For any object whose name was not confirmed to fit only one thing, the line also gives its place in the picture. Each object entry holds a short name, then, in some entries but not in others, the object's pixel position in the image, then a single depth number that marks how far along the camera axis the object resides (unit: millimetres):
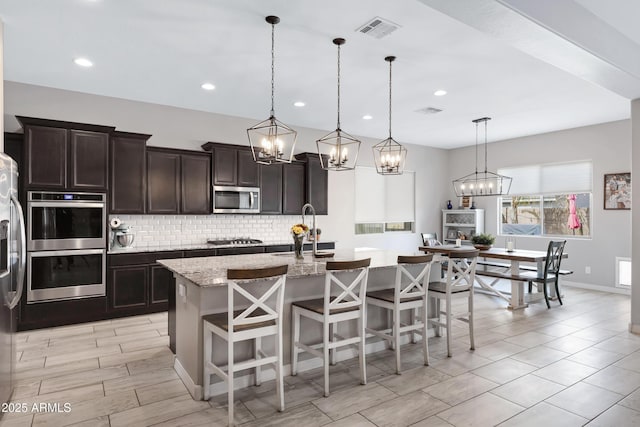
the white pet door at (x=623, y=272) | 6609
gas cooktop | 6005
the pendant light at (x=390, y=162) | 4184
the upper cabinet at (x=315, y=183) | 6887
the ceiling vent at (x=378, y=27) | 3330
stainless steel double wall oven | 4484
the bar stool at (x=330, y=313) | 2957
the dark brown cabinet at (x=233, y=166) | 5938
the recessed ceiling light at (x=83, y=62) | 4170
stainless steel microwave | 5988
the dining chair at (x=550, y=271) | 5580
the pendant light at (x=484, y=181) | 7512
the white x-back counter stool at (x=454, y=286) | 3730
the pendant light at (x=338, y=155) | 3711
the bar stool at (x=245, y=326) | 2525
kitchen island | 2967
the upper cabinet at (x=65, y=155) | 4496
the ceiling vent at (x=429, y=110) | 6007
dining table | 5648
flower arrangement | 4012
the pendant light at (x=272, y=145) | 3344
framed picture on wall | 6609
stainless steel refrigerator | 2551
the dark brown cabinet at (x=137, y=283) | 4957
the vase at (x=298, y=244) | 4078
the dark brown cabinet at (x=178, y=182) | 5496
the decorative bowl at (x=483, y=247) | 6637
